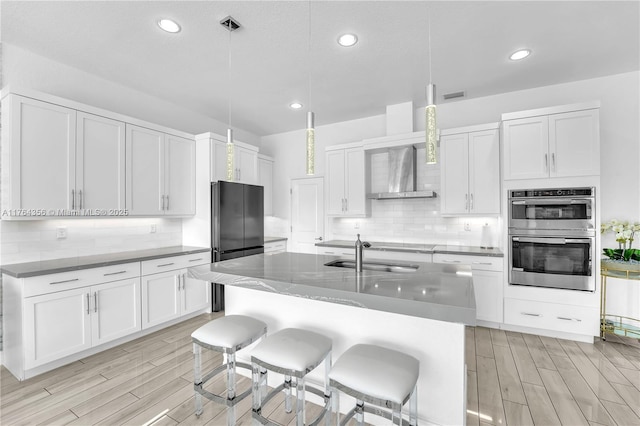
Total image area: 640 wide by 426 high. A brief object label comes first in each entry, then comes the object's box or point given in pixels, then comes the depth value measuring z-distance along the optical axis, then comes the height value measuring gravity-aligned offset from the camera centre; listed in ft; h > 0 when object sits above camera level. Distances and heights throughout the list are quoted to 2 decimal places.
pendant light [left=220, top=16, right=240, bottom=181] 7.32 +1.97
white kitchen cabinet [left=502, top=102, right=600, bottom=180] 9.96 +2.54
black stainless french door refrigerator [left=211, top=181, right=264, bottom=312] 13.05 -0.51
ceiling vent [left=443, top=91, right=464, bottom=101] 12.43 +5.16
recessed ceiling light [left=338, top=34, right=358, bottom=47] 8.48 +5.20
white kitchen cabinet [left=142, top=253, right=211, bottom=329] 10.68 -3.12
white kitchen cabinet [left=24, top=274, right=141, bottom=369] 7.87 -3.24
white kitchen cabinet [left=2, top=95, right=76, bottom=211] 8.09 +1.77
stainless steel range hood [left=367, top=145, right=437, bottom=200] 13.61 +1.89
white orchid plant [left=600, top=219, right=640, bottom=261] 9.99 -0.91
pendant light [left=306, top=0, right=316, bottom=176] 6.35 +1.55
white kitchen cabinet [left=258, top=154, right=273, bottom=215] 17.38 +2.12
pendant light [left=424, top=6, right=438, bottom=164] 5.09 +1.59
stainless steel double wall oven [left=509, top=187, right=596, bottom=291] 9.97 -0.91
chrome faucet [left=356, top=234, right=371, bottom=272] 6.61 -0.98
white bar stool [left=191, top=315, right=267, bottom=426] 5.96 -2.74
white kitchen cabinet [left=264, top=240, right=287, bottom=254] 16.33 -2.00
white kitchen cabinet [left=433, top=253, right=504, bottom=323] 11.11 -2.82
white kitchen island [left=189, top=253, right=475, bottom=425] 4.72 -2.10
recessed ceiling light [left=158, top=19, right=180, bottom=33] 7.77 +5.18
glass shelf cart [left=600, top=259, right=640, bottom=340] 9.66 -3.11
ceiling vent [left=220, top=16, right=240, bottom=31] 7.69 +5.18
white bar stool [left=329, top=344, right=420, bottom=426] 4.33 -2.62
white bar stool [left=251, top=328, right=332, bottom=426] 5.17 -2.68
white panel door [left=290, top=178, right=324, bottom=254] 17.21 -0.08
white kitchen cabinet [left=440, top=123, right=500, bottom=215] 11.75 +1.80
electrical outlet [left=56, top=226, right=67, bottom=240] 9.78 -0.68
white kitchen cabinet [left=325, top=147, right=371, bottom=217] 14.70 +1.60
